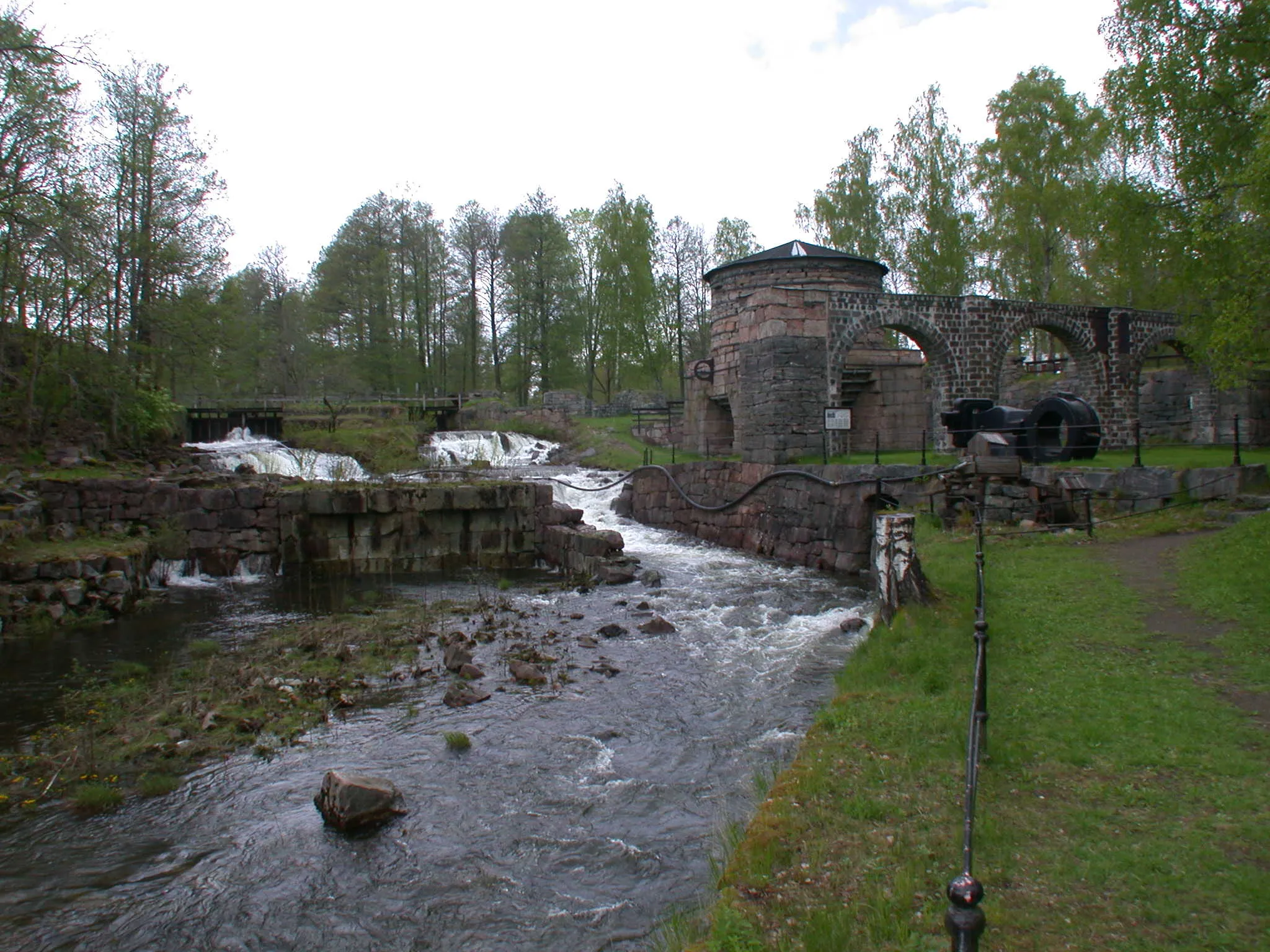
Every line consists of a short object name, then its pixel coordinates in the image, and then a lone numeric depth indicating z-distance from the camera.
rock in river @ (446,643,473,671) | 9.54
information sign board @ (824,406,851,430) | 19.94
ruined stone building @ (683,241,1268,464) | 20.91
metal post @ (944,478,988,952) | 2.30
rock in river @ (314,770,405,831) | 5.74
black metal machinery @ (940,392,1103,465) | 15.73
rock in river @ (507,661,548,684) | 8.98
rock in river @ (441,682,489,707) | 8.36
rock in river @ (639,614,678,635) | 11.14
